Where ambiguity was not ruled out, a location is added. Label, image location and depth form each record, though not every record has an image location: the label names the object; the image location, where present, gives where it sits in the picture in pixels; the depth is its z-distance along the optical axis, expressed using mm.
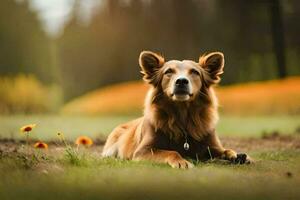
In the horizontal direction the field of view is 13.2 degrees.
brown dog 7691
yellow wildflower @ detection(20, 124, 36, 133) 7836
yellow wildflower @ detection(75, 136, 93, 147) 9469
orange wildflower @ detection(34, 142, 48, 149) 8359
